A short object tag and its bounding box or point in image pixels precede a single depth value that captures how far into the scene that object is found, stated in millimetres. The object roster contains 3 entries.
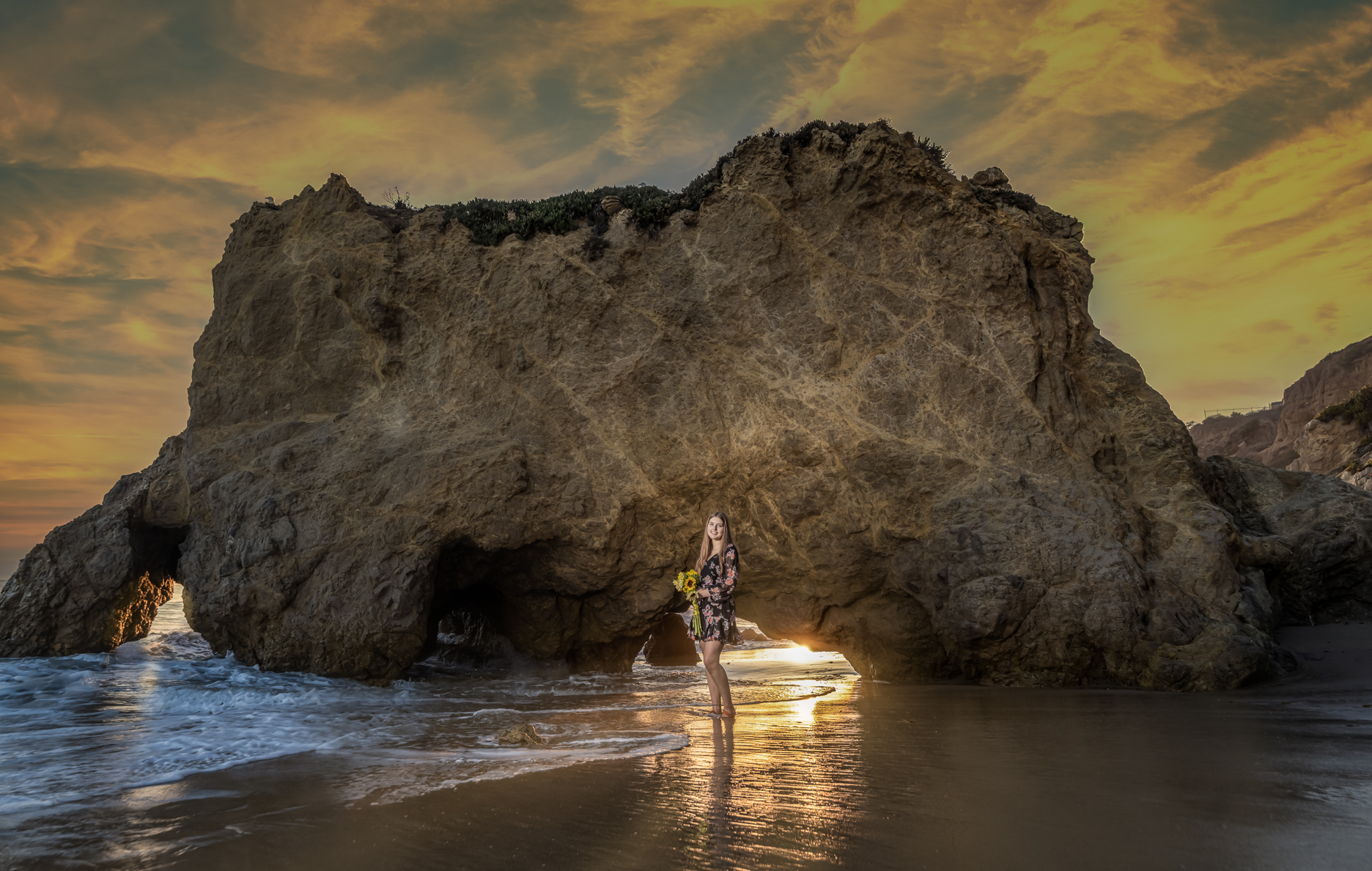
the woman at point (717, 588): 6617
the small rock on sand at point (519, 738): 5254
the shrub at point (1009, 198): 10422
